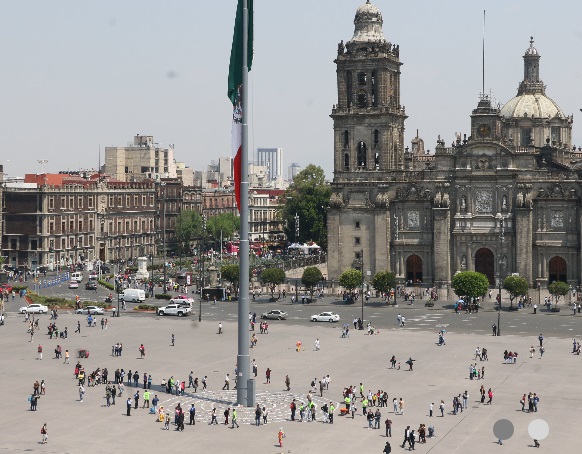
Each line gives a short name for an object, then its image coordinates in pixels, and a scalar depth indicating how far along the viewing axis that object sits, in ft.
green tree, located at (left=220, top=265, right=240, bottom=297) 373.61
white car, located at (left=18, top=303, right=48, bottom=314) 334.24
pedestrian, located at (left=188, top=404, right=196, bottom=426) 187.93
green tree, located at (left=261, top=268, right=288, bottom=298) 377.91
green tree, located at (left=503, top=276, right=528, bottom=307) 346.54
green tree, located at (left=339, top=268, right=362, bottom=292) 366.84
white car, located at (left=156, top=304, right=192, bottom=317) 333.21
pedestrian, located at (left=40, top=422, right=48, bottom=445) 172.35
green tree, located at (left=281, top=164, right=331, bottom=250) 547.08
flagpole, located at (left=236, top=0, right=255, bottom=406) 203.82
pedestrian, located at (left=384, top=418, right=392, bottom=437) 178.60
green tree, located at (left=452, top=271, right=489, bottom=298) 341.82
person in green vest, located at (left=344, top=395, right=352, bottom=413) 197.14
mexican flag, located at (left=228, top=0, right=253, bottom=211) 206.08
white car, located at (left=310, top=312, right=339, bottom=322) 319.47
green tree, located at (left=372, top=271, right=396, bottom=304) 362.33
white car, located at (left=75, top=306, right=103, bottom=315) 327.51
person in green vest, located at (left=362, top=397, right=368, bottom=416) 195.62
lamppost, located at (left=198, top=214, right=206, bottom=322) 359.46
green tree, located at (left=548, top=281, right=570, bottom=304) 346.13
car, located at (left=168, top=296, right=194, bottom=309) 340.86
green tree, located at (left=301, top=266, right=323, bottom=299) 371.35
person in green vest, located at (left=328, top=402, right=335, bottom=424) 189.37
